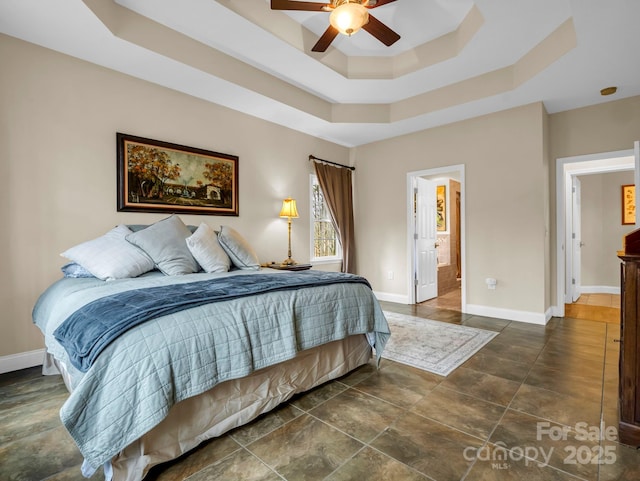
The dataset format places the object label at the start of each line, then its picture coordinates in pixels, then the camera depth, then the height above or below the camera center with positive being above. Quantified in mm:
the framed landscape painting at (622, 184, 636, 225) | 5730 +535
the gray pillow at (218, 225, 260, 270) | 3199 -133
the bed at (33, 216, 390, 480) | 1291 -563
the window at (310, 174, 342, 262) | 5129 +84
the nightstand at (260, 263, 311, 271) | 4028 -369
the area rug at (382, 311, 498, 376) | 2760 -1076
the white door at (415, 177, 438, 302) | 5203 -88
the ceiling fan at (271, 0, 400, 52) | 2174 +1599
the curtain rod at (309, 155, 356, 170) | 4978 +1233
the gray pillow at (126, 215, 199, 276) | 2688 -71
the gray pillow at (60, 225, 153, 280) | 2449 -143
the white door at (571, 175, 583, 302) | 5230 -127
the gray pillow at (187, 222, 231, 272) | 2885 -123
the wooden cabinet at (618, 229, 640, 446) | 1627 -601
